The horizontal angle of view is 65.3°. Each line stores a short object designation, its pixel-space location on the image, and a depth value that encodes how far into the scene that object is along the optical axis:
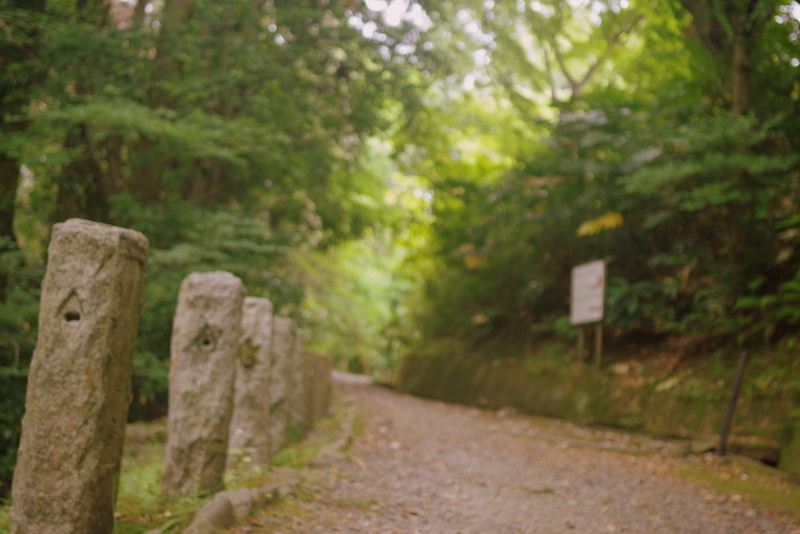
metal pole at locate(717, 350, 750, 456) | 6.98
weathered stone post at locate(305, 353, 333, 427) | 8.33
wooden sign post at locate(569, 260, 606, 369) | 10.24
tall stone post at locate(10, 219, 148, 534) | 3.04
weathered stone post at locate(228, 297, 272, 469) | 5.38
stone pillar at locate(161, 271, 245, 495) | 4.21
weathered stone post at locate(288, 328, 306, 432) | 7.29
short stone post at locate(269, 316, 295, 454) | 6.35
